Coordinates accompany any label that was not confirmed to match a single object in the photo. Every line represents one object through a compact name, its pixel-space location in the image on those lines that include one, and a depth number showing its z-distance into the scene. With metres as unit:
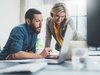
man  1.82
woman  1.93
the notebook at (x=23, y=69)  0.62
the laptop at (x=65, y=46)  0.99
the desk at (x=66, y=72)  0.63
